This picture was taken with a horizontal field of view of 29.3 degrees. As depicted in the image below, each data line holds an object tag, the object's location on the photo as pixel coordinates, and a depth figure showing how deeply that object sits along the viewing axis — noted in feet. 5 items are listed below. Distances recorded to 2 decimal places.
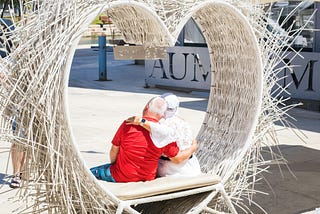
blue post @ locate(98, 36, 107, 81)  52.01
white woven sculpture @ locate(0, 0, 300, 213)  12.27
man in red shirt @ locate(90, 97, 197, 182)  14.29
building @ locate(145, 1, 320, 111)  38.70
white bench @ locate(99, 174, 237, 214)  13.21
